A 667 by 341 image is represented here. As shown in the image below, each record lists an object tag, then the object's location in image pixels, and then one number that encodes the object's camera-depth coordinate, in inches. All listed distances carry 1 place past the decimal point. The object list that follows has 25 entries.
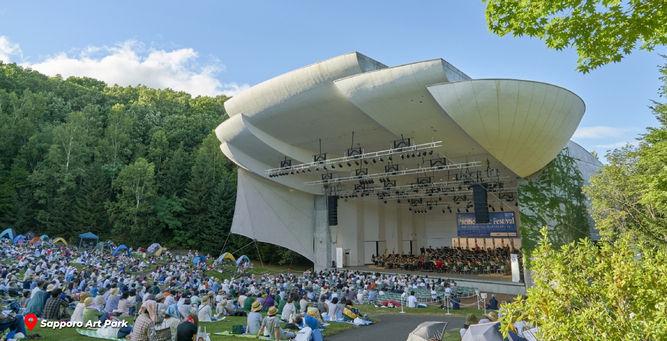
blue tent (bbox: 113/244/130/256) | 1036.9
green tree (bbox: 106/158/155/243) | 1258.7
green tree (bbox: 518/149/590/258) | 752.3
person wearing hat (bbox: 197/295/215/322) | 361.4
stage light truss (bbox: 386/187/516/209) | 1229.8
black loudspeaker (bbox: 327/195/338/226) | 1000.2
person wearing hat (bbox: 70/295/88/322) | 291.6
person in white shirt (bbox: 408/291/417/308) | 508.5
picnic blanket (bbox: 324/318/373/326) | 379.0
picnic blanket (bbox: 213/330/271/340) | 277.0
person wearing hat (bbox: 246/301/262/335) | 298.2
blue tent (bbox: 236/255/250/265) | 1112.3
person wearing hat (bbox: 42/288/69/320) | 289.6
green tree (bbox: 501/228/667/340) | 101.6
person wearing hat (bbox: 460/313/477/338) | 274.8
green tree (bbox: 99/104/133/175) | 1438.2
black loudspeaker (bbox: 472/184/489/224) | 753.0
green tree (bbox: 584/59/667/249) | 656.4
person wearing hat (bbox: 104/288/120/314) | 342.6
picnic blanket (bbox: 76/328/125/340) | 261.9
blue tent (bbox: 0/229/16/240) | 1102.4
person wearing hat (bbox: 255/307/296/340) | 262.7
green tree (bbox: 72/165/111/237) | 1246.3
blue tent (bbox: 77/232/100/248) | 1116.6
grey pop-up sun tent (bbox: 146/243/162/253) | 1155.5
